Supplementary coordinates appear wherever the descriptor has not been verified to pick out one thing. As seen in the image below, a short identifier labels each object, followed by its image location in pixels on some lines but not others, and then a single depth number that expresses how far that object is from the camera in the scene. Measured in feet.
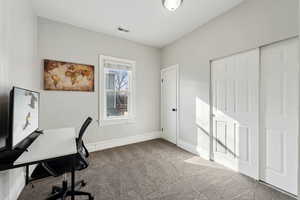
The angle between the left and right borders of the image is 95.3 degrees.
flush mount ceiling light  6.59
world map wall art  8.90
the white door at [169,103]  12.04
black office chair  4.75
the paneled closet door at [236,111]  6.82
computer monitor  3.85
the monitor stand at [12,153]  3.65
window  10.88
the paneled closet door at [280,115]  5.59
